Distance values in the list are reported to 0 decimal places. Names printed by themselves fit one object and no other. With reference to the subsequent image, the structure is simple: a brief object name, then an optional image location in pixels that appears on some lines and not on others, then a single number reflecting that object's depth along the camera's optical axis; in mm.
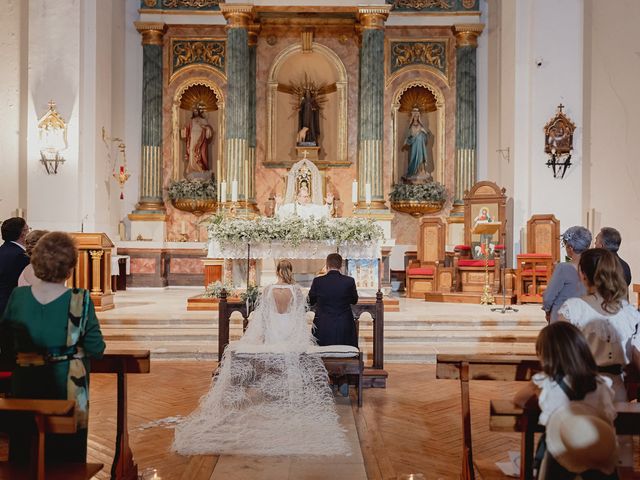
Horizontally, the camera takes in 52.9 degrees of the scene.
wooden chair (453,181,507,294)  11457
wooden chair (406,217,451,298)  12328
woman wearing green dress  2938
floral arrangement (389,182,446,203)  14070
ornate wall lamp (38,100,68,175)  10828
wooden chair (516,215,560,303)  10844
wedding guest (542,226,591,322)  4344
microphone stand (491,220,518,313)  9672
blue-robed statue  14391
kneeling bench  5285
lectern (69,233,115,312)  9211
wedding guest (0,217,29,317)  4504
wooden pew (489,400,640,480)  2623
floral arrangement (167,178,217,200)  14203
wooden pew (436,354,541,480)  3539
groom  5543
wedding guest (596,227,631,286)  4574
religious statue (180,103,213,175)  14625
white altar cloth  9367
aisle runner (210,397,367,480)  3715
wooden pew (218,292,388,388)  6078
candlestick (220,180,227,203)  10998
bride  4207
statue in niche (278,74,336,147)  14531
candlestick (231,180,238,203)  10497
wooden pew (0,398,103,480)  2561
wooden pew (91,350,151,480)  3576
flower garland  9227
